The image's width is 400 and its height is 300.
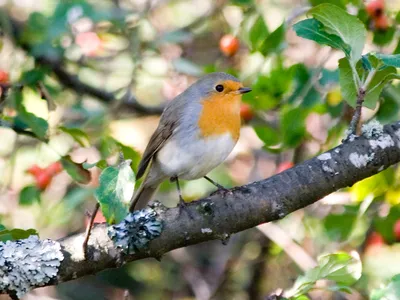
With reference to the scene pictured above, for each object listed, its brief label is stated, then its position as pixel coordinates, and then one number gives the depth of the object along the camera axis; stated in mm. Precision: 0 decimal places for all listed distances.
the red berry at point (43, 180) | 7297
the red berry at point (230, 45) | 8586
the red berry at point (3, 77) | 6769
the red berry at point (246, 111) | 8522
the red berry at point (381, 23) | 6855
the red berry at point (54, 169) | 7393
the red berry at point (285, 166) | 8236
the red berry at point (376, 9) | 6930
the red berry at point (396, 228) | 6951
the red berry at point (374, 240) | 8328
